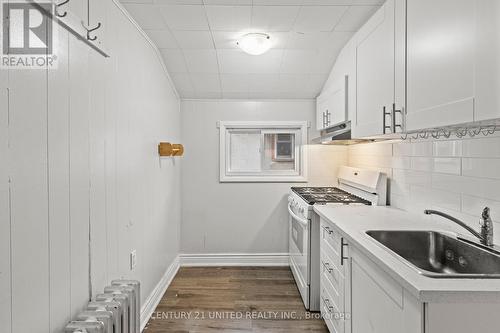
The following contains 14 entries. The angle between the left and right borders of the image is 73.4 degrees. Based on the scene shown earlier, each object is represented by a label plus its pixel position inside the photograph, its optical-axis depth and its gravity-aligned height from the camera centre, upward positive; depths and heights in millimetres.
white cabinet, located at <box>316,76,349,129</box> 2841 +540
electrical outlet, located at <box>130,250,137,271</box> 2375 -712
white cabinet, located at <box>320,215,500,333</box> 1086 -576
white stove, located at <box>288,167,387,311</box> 2859 -485
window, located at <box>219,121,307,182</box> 4117 +116
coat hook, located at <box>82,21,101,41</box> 1661 +635
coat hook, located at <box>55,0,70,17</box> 1382 +629
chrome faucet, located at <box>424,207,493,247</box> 1506 -311
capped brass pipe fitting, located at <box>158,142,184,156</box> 3096 +103
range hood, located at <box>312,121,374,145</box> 2821 +252
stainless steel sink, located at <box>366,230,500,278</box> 1485 -450
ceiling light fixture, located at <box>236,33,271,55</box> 2686 +954
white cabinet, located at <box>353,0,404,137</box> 1941 +572
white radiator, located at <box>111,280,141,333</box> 1861 -719
